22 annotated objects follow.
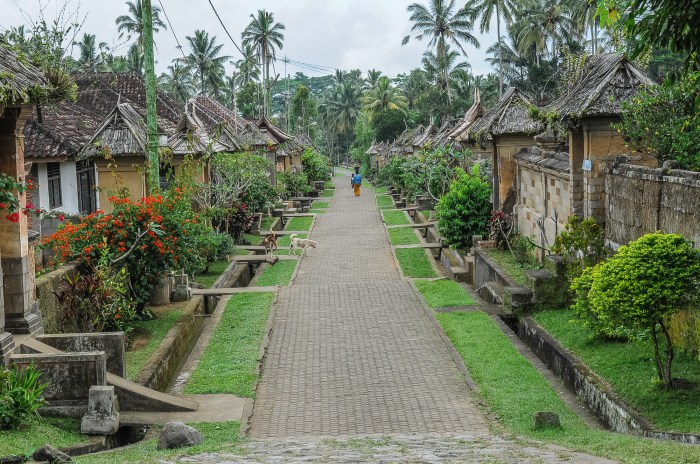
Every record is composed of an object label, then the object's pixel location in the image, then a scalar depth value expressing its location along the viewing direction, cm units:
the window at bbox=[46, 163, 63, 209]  2575
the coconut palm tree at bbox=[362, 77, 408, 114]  9088
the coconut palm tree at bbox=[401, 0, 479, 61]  7138
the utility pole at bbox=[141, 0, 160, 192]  2014
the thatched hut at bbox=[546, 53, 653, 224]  1717
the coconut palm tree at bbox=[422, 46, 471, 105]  7462
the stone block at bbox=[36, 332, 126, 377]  1212
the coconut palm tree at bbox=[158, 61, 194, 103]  8734
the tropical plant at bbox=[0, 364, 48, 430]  940
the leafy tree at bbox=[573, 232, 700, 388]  1015
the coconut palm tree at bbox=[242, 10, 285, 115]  7025
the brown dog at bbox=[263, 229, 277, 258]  2781
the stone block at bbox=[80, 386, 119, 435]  1048
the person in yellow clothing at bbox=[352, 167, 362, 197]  5775
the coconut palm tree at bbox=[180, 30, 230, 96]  8312
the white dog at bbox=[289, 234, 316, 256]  2834
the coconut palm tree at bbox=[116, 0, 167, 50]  6093
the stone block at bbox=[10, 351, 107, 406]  1088
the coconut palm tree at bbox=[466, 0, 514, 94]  6169
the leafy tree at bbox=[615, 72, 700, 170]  1449
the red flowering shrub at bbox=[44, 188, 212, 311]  1545
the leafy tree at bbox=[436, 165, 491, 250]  2584
